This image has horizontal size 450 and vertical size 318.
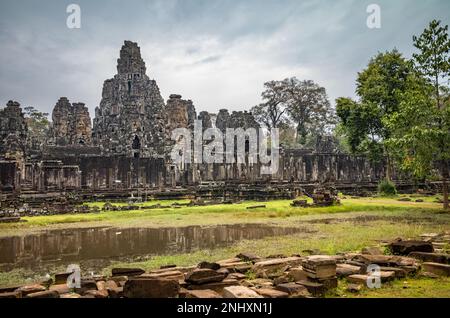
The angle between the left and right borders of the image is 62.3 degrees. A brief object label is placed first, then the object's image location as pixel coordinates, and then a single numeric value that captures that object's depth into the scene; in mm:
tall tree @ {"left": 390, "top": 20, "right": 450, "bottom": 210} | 14742
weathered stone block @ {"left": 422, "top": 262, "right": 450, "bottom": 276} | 5613
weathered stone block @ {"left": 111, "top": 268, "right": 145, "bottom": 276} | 6066
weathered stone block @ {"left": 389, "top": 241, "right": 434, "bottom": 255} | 6930
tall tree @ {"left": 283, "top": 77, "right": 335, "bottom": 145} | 50188
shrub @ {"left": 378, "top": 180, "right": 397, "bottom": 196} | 24234
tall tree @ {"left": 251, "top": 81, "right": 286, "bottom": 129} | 51094
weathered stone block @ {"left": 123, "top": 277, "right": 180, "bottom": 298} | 4633
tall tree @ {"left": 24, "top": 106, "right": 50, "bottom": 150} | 56156
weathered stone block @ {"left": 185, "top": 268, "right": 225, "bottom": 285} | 5238
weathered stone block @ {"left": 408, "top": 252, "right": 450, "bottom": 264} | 6159
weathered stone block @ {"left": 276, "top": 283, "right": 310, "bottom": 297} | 4641
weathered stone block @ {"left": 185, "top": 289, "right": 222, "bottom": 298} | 4555
